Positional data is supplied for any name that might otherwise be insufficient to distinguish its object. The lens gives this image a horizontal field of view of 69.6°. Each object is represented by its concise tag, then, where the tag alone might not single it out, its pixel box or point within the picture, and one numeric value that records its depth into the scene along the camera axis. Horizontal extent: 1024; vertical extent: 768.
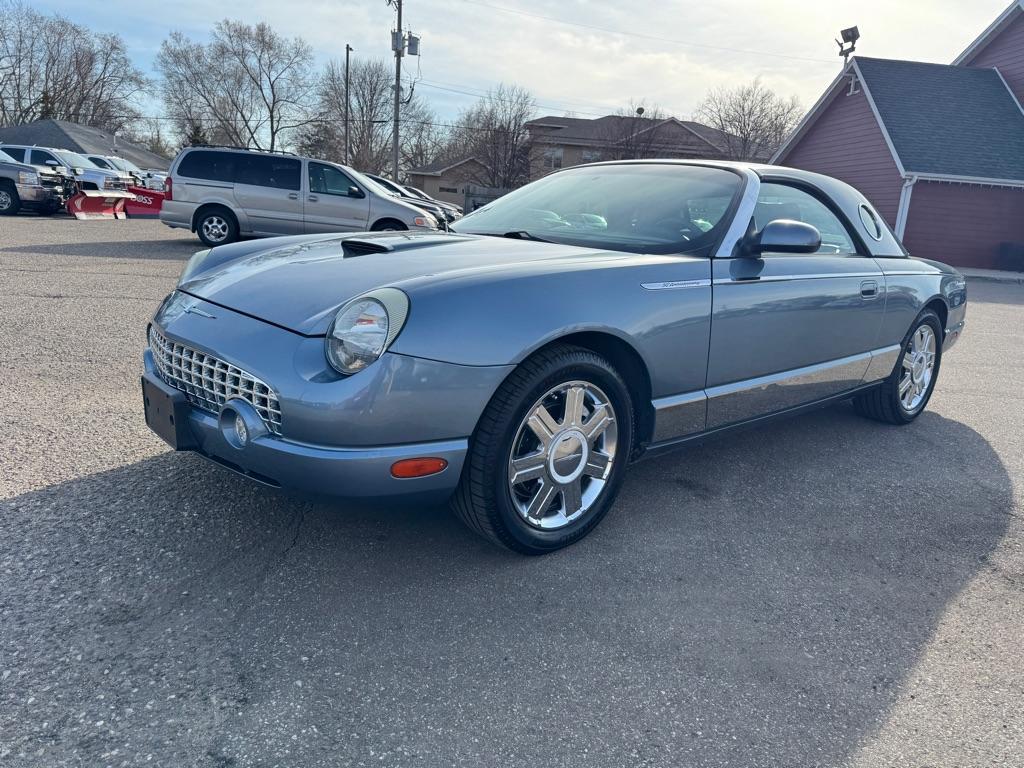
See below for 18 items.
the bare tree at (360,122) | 55.81
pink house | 19.88
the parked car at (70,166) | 20.58
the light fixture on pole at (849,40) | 27.92
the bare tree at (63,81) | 60.09
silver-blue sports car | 2.28
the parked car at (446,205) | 17.87
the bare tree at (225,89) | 56.88
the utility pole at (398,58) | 32.25
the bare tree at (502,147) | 45.84
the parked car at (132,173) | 30.52
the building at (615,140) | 42.53
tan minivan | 12.13
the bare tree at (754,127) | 48.16
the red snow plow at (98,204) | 17.86
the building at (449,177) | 50.56
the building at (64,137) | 47.28
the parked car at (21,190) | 17.41
